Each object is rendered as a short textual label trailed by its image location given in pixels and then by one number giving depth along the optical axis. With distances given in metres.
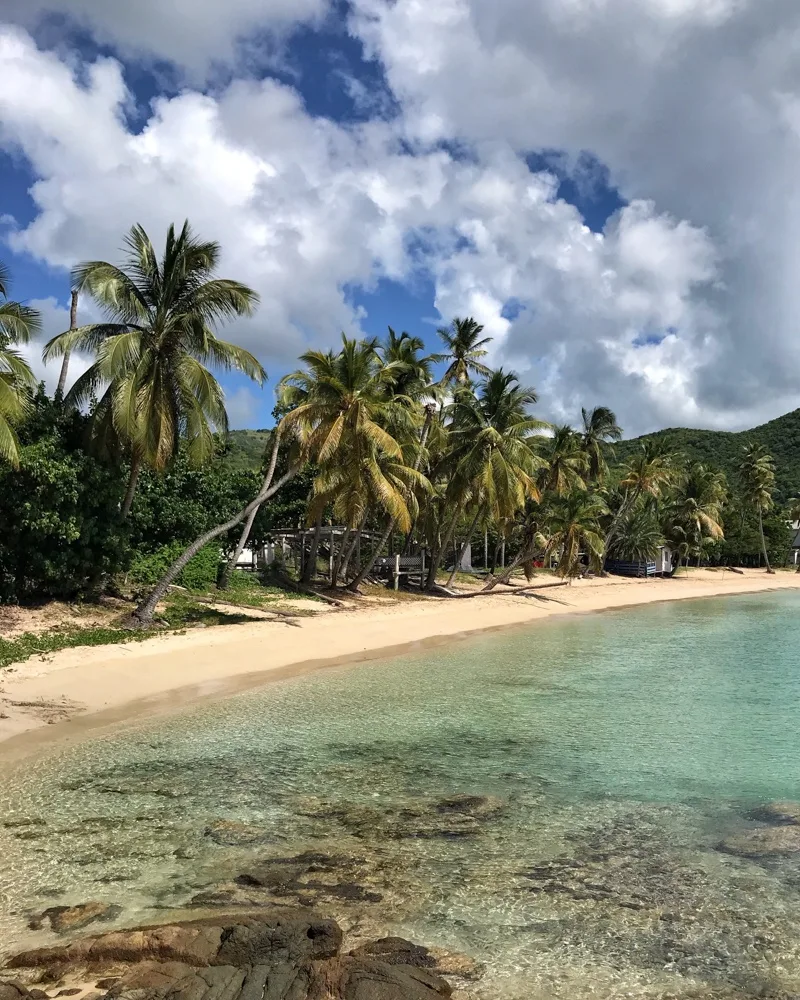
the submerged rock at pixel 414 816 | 7.04
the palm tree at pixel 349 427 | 21.61
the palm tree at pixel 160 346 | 16.62
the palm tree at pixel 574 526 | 35.12
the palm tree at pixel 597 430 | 47.69
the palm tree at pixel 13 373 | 13.45
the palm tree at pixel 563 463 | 37.44
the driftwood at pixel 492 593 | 31.84
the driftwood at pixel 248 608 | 21.61
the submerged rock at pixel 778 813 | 7.52
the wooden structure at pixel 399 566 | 32.47
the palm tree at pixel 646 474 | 43.44
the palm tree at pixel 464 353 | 34.00
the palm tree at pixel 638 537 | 50.44
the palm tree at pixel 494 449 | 28.66
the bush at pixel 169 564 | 21.66
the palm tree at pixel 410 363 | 28.64
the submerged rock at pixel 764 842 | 6.71
